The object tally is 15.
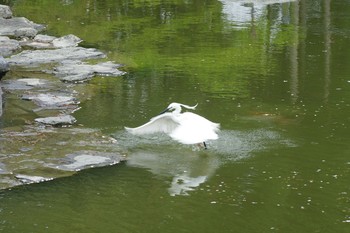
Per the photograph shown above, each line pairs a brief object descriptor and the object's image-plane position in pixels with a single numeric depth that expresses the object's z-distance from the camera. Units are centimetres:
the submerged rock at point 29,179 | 793
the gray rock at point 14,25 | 1788
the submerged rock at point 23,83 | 1214
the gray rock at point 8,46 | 1540
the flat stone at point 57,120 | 1001
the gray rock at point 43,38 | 1664
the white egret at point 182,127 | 866
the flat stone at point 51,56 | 1421
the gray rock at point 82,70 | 1291
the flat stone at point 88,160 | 835
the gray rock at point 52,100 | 1113
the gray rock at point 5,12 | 1973
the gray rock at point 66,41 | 1609
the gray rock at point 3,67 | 1105
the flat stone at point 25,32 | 1734
